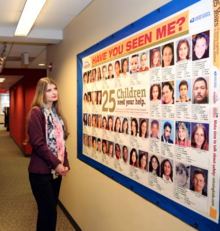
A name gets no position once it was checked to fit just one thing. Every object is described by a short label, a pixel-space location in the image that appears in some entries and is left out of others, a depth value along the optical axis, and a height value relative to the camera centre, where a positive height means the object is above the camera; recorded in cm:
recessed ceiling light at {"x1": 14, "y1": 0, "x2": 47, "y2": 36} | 223 +89
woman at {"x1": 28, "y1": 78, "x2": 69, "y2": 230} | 198 -40
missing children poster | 117 -3
